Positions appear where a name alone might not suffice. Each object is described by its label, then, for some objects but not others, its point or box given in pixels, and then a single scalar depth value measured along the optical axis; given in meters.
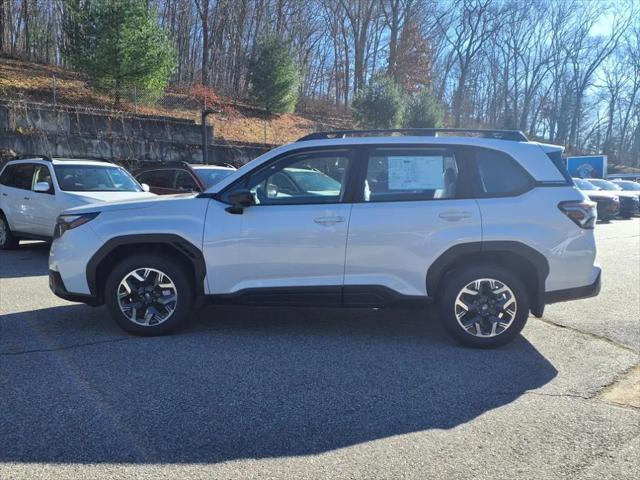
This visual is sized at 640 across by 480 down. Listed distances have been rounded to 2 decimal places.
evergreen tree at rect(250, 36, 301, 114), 26.36
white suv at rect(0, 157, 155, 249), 9.29
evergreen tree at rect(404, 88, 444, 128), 29.25
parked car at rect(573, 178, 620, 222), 18.70
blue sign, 34.88
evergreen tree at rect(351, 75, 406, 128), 26.86
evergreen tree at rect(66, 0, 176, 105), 18.86
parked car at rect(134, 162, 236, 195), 10.26
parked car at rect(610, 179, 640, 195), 28.48
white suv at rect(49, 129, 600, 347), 4.69
